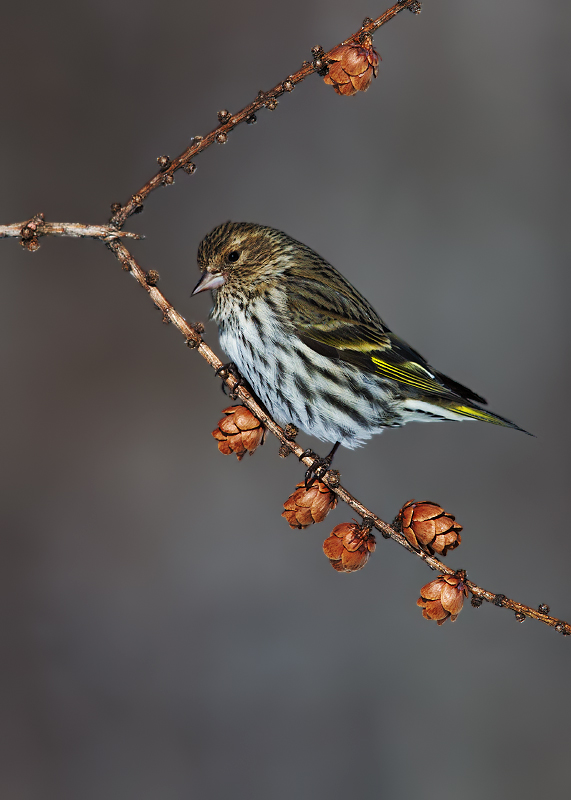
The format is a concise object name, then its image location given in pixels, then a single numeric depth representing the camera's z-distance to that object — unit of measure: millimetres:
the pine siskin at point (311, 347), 4286
